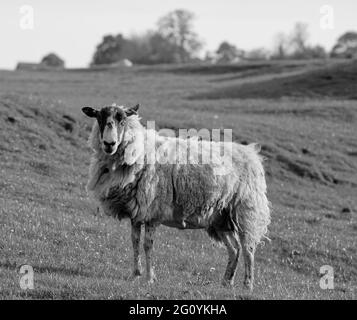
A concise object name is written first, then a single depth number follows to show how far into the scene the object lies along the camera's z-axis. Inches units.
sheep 546.9
